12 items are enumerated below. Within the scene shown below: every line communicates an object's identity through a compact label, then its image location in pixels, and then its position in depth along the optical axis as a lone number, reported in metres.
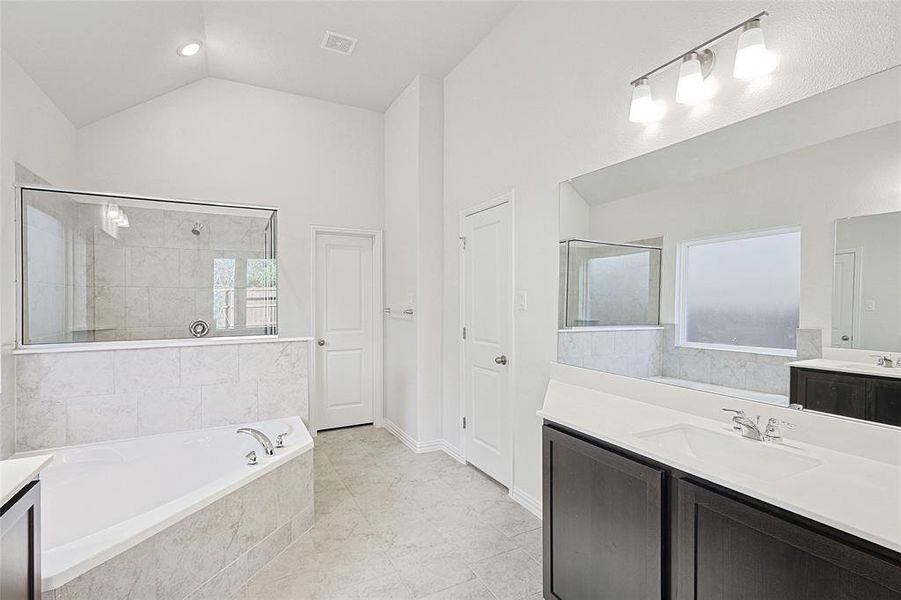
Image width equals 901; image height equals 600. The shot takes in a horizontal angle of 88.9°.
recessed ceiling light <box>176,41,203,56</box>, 3.39
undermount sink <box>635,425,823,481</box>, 1.36
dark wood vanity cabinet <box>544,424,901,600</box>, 1.05
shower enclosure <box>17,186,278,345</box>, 2.75
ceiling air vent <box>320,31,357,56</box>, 3.39
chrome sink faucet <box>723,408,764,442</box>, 1.50
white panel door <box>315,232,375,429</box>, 4.56
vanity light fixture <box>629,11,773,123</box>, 1.57
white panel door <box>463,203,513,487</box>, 3.14
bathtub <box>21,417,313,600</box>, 1.59
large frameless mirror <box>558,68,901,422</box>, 1.37
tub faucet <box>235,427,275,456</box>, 2.46
